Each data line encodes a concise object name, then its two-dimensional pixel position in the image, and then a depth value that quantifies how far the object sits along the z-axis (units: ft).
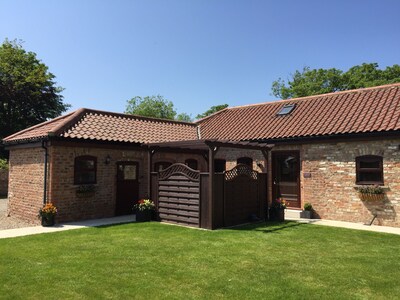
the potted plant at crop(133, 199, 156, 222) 40.51
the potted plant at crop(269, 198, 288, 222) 41.66
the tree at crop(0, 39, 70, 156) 107.14
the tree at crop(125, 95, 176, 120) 208.03
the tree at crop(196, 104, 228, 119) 176.50
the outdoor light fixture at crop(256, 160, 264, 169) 50.38
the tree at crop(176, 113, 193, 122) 239.50
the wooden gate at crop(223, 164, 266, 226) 37.48
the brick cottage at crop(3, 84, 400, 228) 39.50
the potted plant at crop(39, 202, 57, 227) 37.76
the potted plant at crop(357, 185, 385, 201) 38.52
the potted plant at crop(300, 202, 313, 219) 43.65
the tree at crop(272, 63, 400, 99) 104.68
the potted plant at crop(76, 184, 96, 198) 41.93
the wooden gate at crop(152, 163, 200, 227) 36.86
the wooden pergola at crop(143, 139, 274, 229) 34.71
